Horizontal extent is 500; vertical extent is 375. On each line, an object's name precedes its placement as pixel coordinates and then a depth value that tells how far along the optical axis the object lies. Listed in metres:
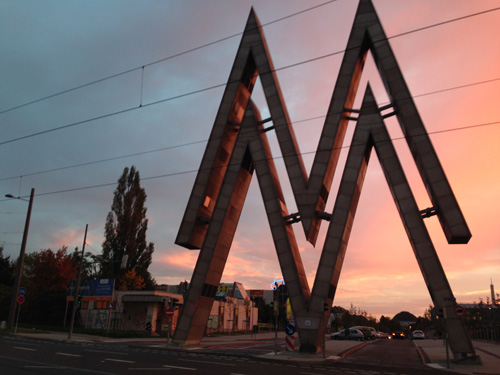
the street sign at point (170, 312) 30.30
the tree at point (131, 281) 58.94
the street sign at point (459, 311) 20.77
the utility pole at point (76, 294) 34.04
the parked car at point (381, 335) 73.15
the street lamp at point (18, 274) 38.34
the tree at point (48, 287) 51.91
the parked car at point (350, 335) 52.94
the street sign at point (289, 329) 23.40
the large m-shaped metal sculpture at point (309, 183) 25.19
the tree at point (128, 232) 59.09
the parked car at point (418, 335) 69.62
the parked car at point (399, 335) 70.38
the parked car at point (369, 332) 59.75
